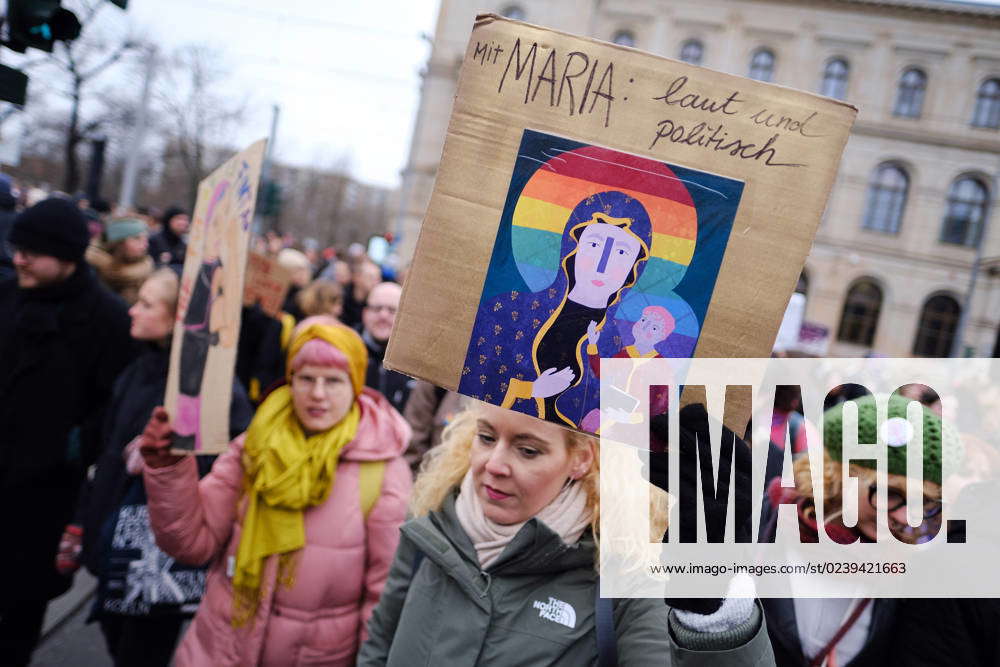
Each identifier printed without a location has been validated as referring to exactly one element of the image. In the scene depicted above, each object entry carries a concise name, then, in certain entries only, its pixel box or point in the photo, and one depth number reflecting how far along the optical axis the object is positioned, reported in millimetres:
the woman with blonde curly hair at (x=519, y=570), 1481
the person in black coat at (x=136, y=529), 2508
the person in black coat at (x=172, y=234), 7586
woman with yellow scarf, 2230
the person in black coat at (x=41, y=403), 2980
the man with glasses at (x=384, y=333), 4508
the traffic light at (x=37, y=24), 3650
